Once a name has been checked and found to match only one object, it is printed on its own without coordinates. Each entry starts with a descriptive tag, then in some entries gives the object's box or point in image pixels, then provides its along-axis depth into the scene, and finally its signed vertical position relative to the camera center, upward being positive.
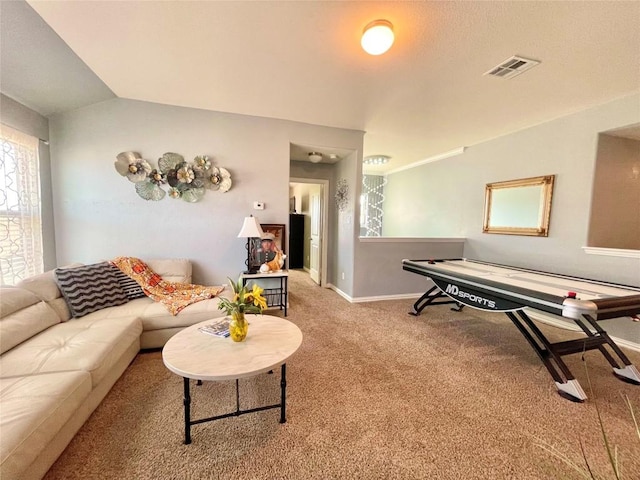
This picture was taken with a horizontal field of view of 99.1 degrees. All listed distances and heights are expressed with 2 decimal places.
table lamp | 3.21 -0.11
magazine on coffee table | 1.85 -0.77
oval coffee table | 1.46 -0.79
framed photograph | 3.57 -0.36
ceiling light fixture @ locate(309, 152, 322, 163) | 4.29 +1.04
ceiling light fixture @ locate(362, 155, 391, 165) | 5.43 +1.29
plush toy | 3.46 -0.57
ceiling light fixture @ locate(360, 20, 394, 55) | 1.83 +1.27
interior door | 5.26 -0.24
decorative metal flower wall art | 3.18 +0.51
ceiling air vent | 2.24 +1.36
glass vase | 1.74 -0.69
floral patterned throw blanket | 2.67 -0.75
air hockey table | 1.82 -0.55
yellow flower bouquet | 1.74 -0.56
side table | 3.37 -0.94
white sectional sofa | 1.22 -0.89
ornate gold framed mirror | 3.44 +0.27
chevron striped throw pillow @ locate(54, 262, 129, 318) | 2.29 -0.64
